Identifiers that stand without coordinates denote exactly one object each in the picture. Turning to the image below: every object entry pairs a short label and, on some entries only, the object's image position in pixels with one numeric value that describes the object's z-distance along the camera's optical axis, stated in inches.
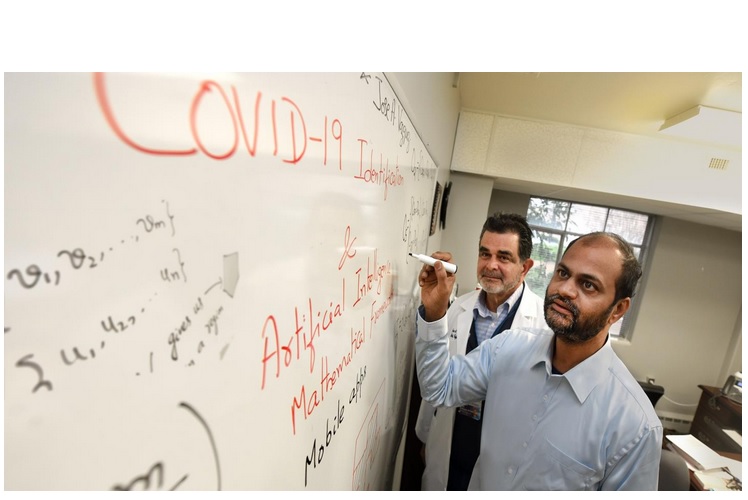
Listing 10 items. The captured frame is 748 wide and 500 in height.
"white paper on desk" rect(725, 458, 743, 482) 57.9
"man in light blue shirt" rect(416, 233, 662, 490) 27.6
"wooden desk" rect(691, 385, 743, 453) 90.4
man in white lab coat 47.3
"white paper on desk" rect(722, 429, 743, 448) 80.1
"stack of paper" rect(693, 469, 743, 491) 54.6
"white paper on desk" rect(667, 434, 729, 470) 60.8
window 131.7
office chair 51.2
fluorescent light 64.9
